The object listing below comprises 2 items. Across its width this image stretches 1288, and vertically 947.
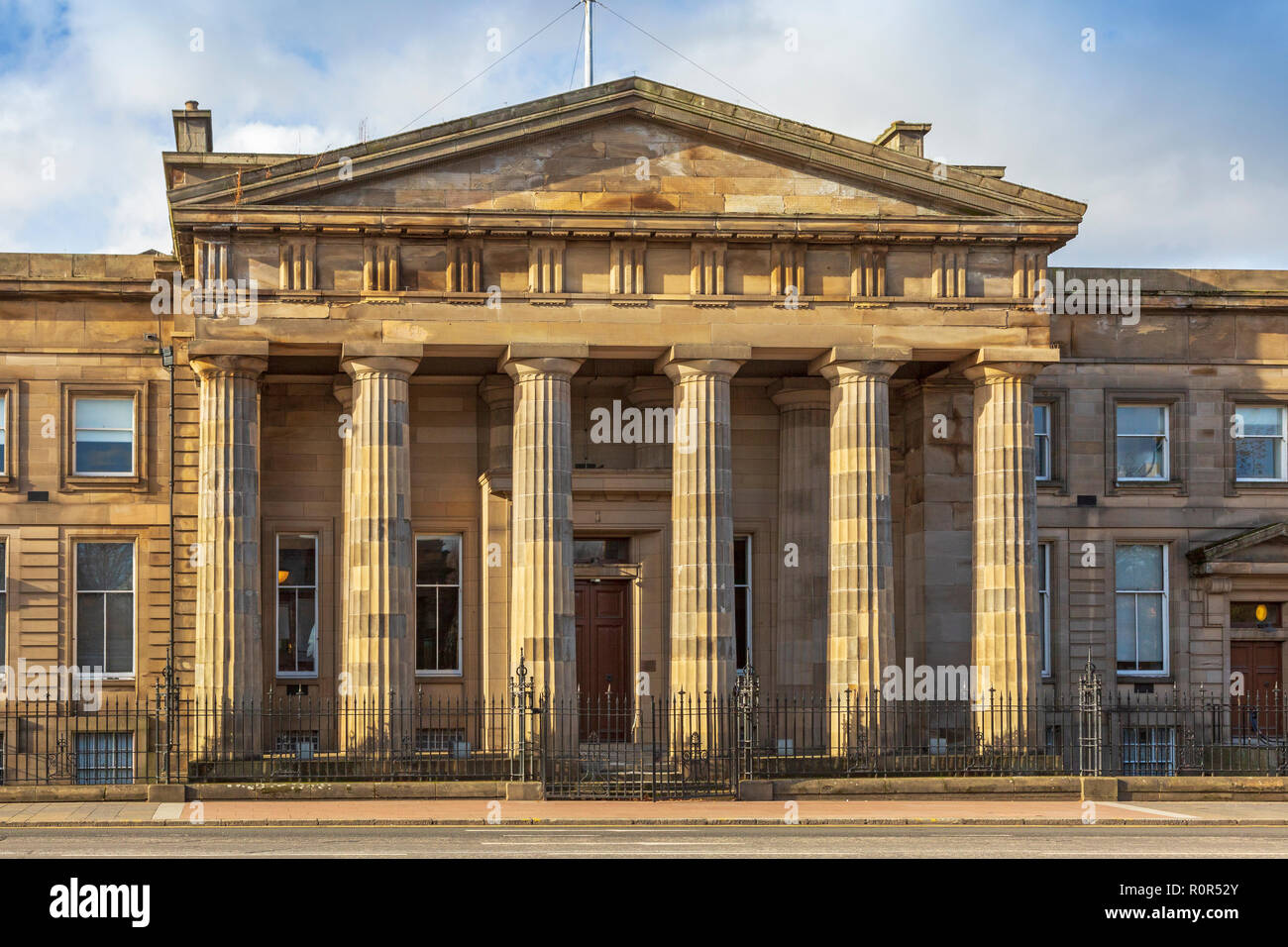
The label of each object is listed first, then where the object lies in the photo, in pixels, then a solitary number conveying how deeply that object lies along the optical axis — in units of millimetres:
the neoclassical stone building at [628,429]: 30922
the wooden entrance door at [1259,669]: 37438
